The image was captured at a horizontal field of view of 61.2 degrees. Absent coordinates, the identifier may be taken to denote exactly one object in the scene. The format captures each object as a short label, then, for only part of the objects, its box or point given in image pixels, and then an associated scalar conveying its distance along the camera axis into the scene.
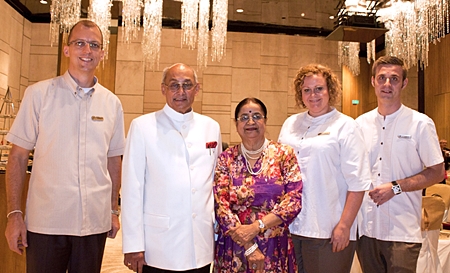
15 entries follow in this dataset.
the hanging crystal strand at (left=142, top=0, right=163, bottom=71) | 6.87
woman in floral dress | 1.99
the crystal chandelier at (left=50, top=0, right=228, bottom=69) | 6.55
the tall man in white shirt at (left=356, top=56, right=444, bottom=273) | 2.32
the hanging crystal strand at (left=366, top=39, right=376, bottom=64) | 7.97
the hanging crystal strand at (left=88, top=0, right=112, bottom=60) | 6.52
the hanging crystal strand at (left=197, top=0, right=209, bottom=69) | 6.93
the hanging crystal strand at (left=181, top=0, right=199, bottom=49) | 6.90
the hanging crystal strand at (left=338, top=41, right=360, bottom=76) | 8.45
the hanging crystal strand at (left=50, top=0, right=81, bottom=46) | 6.52
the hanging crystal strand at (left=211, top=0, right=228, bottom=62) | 6.82
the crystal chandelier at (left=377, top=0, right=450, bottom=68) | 6.70
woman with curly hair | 2.11
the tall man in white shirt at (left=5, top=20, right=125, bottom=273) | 1.97
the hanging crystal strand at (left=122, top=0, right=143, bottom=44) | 6.69
